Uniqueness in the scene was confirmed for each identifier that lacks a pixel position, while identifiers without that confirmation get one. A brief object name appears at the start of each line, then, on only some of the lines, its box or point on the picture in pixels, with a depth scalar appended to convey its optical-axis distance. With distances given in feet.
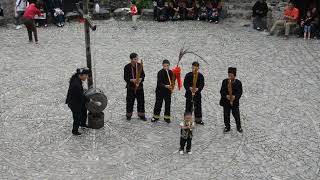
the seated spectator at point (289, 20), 62.13
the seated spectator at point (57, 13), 66.80
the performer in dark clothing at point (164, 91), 37.65
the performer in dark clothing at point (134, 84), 37.68
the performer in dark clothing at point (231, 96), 35.73
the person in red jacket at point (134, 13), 66.25
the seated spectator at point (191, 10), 69.97
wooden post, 35.32
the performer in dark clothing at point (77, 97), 35.01
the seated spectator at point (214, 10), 68.74
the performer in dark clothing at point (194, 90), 36.70
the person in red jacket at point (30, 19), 58.49
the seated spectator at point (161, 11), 69.15
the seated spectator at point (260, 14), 65.46
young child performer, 32.78
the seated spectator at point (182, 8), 70.03
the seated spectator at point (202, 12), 69.65
